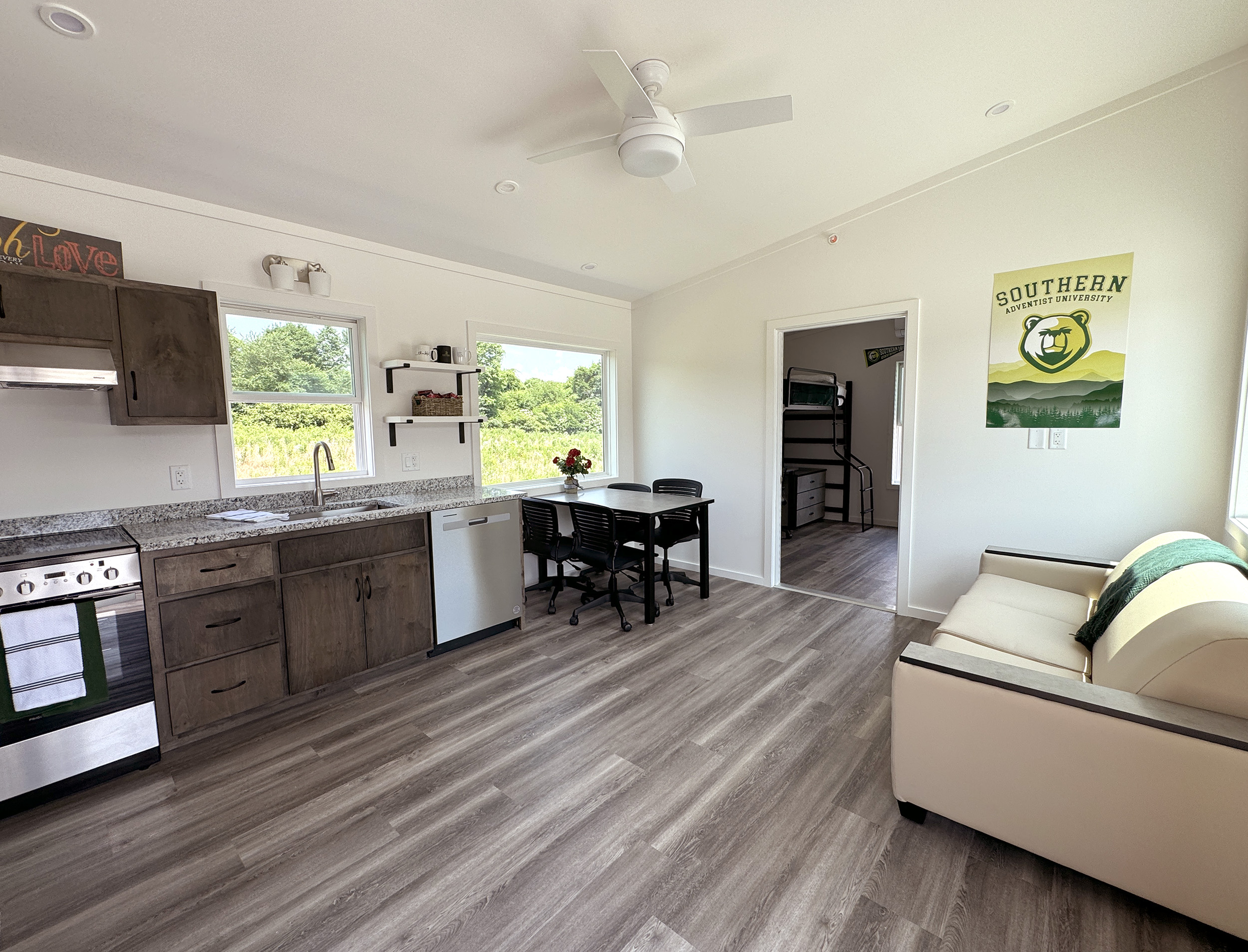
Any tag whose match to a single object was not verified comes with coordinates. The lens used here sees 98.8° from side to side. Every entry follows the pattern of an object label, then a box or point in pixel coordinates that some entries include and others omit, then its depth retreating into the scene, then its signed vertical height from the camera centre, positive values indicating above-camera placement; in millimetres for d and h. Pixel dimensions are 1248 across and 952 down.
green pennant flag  6973 +993
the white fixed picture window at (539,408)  4402 +240
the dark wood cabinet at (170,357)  2434 +391
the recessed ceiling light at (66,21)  1665 +1335
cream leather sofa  1394 -926
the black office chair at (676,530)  4191 -781
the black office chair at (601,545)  3738 -807
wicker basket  3643 +200
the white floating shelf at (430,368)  3475 +464
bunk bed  6711 -329
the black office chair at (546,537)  4035 -799
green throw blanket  2072 -581
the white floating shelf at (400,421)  3520 +103
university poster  2994 +483
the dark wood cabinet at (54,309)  2119 +546
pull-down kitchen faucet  3078 -214
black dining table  3713 -527
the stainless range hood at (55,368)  2131 +299
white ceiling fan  1922 +1193
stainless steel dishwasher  3252 -872
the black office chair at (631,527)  3934 -718
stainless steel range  1960 -883
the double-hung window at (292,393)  3064 +269
